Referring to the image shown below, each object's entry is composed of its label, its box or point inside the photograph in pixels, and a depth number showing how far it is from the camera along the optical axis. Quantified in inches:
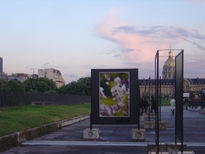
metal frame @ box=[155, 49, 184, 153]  363.3
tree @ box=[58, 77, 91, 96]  5167.3
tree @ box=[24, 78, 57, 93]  5029.5
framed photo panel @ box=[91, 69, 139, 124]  633.6
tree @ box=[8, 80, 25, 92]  3762.1
